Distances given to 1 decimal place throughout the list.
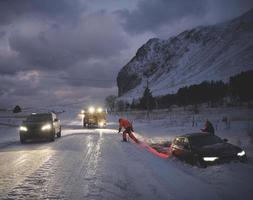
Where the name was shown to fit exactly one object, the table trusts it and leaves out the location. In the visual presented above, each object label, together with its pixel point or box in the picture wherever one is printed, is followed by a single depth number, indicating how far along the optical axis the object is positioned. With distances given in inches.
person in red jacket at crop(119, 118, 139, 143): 484.8
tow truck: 975.7
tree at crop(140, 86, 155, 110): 2795.2
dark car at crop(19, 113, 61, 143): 479.1
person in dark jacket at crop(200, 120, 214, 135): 435.9
